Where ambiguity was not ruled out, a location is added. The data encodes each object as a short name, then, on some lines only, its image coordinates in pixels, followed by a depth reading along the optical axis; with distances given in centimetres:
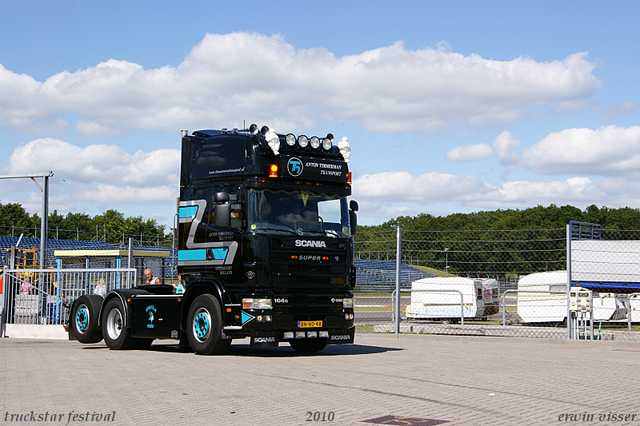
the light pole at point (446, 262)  1942
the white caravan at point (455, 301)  2724
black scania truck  1271
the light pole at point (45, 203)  2431
